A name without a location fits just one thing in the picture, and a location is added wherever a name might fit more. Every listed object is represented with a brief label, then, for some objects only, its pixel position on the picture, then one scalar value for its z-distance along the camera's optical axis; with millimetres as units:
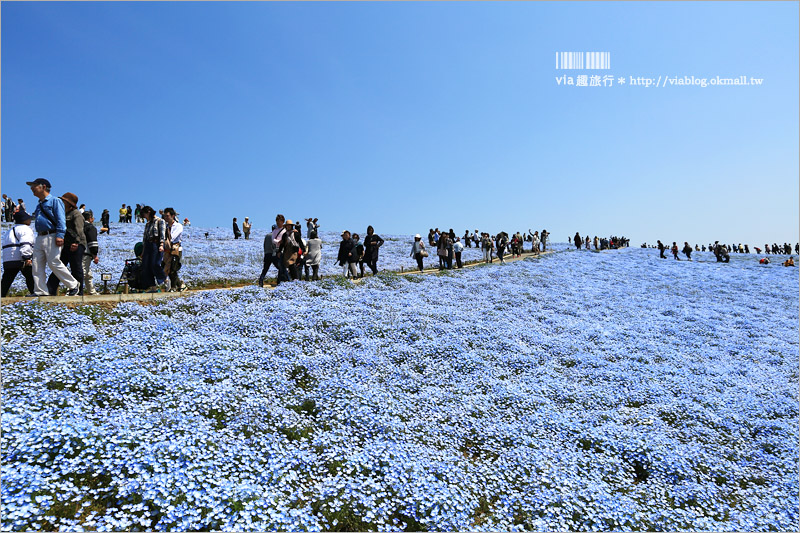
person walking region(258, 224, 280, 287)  15454
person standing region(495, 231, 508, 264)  30977
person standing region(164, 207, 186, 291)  12633
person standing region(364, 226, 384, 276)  20297
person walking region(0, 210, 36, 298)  10516
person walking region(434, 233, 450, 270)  24275
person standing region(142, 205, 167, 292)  12312
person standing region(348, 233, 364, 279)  18906
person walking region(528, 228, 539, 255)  39306
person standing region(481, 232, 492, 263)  30214
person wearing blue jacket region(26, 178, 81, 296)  10031
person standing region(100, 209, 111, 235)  39094
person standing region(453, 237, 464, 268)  25547
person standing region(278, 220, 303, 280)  15422
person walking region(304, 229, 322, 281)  17594
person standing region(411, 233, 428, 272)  22453
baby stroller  13391
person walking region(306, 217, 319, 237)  23075
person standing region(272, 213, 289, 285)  15195
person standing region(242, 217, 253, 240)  42562
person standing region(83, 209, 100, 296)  11969
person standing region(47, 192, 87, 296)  10992
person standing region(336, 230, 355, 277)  18781
